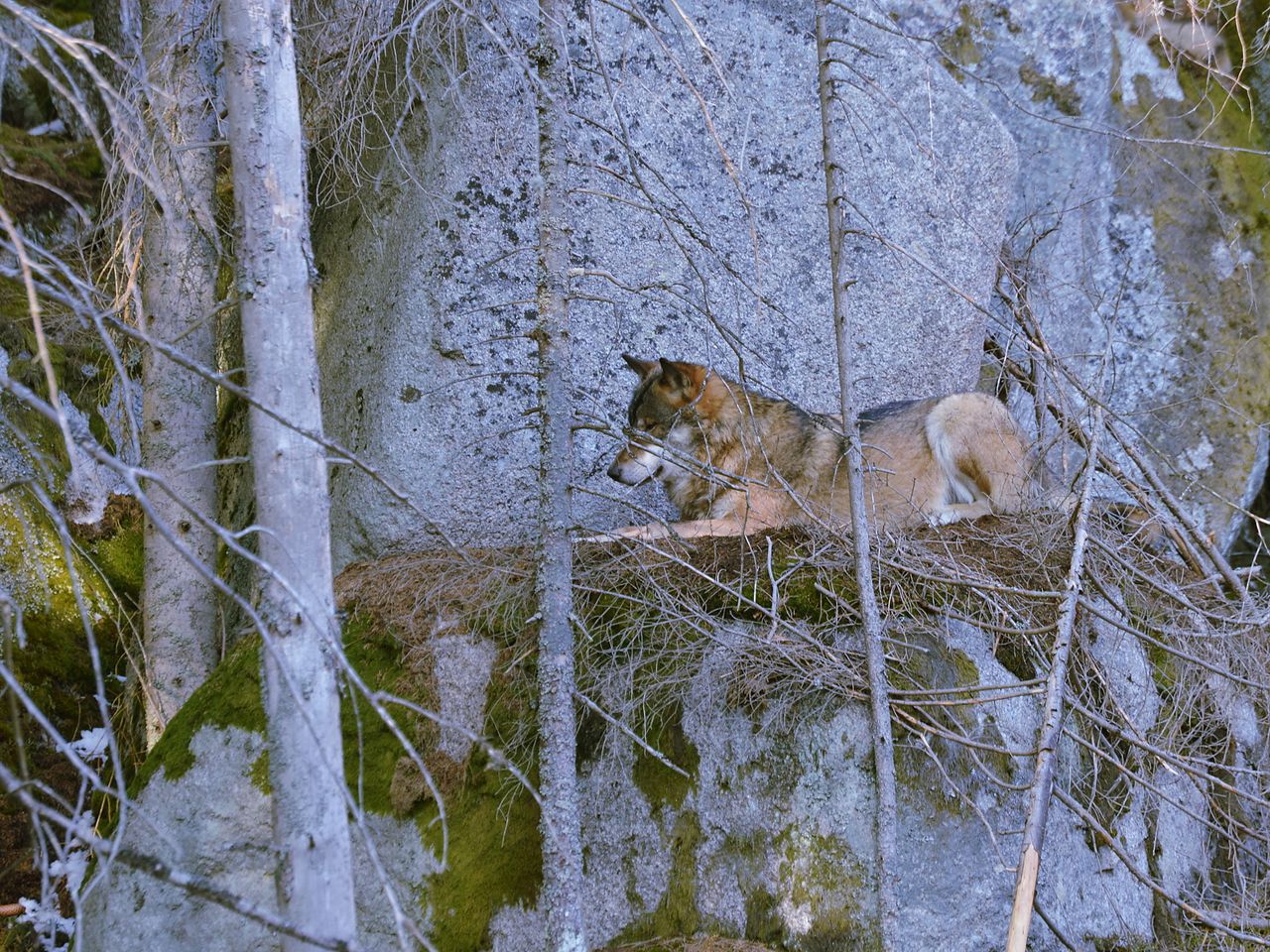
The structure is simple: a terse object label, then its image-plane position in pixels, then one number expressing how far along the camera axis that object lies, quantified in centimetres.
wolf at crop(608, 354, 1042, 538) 1174
